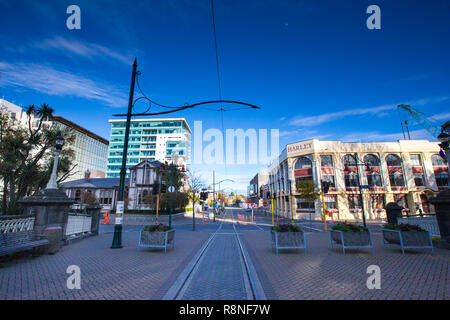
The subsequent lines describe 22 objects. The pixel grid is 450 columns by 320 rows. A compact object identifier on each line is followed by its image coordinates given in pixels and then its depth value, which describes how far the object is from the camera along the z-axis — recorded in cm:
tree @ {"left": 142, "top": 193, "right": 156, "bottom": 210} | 3271
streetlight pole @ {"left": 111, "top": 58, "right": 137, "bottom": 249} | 939
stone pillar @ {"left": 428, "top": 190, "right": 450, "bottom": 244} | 916
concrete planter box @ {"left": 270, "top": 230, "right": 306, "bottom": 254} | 845
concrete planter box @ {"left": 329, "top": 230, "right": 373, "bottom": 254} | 823
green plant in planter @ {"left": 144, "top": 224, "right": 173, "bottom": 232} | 890
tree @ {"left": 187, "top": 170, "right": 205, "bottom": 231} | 4634
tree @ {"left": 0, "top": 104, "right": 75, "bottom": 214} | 1527
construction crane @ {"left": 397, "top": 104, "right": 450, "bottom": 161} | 5833
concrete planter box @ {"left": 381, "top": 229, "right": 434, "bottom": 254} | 805
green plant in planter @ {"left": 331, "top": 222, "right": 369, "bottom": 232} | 850
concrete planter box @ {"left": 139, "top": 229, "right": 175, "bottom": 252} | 853
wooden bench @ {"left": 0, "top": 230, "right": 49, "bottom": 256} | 621
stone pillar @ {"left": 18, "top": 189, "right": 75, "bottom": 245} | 841
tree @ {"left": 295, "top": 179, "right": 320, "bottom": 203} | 2988
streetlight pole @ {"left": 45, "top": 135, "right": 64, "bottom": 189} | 939
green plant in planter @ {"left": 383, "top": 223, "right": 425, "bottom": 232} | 848
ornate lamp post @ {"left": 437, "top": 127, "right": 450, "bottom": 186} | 1039
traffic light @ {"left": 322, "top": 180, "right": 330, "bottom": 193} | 1530
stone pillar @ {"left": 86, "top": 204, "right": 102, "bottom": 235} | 1369
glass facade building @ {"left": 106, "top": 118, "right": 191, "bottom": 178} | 8350
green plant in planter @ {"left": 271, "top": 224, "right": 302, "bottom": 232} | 884
